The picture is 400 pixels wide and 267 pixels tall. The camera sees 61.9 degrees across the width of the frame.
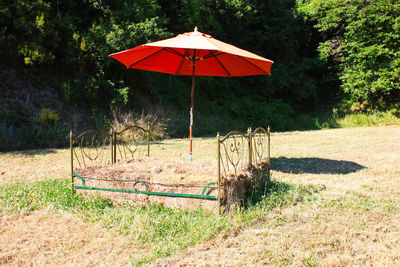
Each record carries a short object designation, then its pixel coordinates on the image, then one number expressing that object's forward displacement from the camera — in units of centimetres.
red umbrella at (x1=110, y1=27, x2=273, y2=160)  436
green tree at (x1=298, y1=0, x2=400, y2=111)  1496
